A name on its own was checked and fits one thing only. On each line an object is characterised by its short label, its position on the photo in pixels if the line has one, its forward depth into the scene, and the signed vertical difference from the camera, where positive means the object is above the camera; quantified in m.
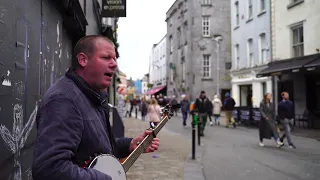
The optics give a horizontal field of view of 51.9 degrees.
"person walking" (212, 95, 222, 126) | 19.36 -0.58
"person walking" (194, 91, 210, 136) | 14.33 -0.43
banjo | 1.87 -0.42
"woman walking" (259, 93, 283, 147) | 10.62 -0.85
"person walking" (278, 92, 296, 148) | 10.50 -0.52
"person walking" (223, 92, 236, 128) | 17.92 -0.65
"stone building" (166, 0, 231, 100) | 34.81 +5.38
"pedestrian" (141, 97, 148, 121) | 23.69 -0.69
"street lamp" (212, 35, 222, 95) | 33.25 +5.14
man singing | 1.62 -0.11
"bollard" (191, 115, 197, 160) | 8.26 -1.24
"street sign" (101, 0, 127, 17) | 10.80 +2.98
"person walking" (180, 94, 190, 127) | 18.73 -0.56
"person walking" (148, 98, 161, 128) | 12.35 -0.58
